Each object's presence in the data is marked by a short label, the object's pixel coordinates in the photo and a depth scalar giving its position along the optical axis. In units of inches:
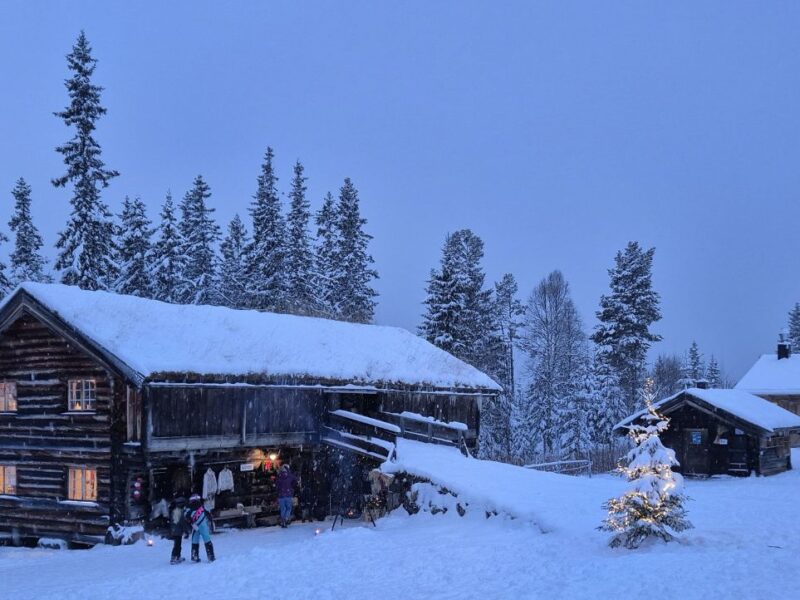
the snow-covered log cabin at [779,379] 2293.3
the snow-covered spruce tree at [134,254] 1999.3
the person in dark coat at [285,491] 980.6
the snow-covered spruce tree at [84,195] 1531.7
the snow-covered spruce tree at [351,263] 2132.1
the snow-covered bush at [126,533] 844.0
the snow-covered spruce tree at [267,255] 1969.7
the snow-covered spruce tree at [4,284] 1755.7
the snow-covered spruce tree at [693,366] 3232.8
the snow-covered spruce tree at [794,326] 3430.1
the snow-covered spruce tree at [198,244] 2074.3
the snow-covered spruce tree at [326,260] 2116.1
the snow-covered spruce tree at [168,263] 2032.5
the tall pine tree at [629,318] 2196.1
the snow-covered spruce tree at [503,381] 2054.6
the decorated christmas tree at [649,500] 639.8
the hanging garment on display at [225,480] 954.1
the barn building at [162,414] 874.8
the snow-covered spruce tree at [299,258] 2022.6
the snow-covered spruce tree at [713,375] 3452.3
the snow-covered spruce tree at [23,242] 2069.1
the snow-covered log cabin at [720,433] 1437.0
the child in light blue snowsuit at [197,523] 676.1
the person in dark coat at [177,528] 691.4
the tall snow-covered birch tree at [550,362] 2202.3
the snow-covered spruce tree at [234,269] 2220.7
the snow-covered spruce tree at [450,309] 1879.9
